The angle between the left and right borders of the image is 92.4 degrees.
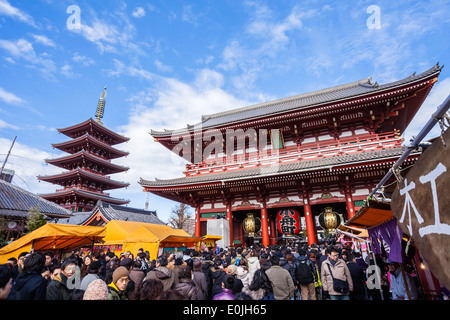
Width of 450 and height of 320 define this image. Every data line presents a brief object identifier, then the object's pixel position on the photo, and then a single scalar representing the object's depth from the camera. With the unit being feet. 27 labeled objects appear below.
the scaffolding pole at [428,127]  4.98
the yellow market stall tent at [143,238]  31.30
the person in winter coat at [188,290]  8.66
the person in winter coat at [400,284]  16.29
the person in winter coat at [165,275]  13.05
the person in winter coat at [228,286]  10.19
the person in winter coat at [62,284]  10.21
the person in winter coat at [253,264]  18.97
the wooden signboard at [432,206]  5.12
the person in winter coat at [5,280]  7.79
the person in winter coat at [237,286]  10.43
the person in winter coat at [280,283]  14.02
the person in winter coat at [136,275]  14.04
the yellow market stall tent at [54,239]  22.13
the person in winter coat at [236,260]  21.72
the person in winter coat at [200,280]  13.68
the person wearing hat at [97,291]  8.16
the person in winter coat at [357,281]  17.17
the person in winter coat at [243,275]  14.28
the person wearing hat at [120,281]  10.12
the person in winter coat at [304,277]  17.67
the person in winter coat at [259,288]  11.66
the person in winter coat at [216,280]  15.14
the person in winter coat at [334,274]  15.71
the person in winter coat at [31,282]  8.77
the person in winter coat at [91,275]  12.48
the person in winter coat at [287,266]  17.40
